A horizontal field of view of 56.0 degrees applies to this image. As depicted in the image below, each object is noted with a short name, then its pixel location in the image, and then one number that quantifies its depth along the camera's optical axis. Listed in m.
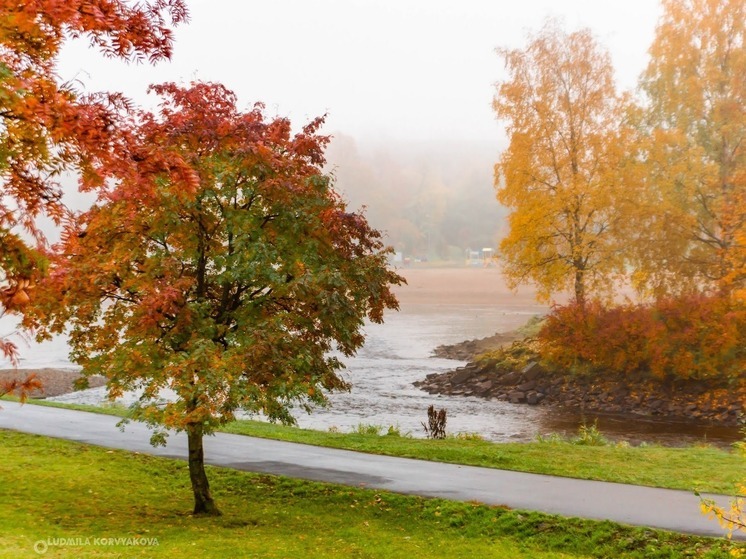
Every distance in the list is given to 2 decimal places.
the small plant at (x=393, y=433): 20.17
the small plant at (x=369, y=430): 20.99
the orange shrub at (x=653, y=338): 27.05
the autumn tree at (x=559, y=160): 31.69
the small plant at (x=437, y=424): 20.89
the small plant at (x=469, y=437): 19.63
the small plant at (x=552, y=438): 19.61
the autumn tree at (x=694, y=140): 28.25
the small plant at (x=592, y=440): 19.71
